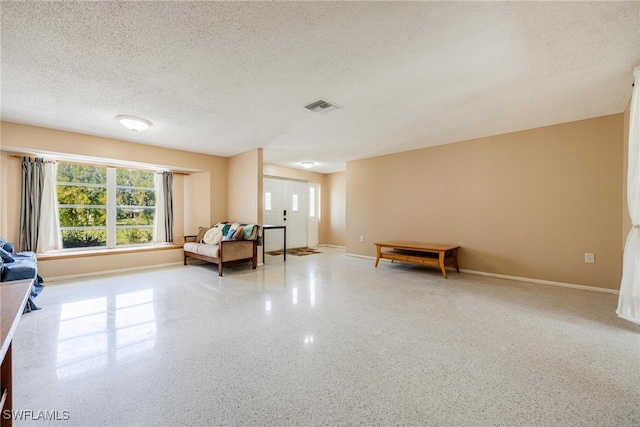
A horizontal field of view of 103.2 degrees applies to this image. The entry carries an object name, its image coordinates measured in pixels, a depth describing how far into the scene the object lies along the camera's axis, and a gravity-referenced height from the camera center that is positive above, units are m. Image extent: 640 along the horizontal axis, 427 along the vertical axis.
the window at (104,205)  4.37 +0.18
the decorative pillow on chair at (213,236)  4.80 -0.43
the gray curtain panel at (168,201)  5.35 +0.28
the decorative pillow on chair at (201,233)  5.28 -0.39
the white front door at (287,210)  6.85 +0.11
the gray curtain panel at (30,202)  3.87 +0.21
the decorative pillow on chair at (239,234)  4.63 -0.36
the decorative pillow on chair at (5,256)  2.92 -0.47
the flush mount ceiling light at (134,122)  3.27 +1.22
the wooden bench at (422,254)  4.07 -0.74
